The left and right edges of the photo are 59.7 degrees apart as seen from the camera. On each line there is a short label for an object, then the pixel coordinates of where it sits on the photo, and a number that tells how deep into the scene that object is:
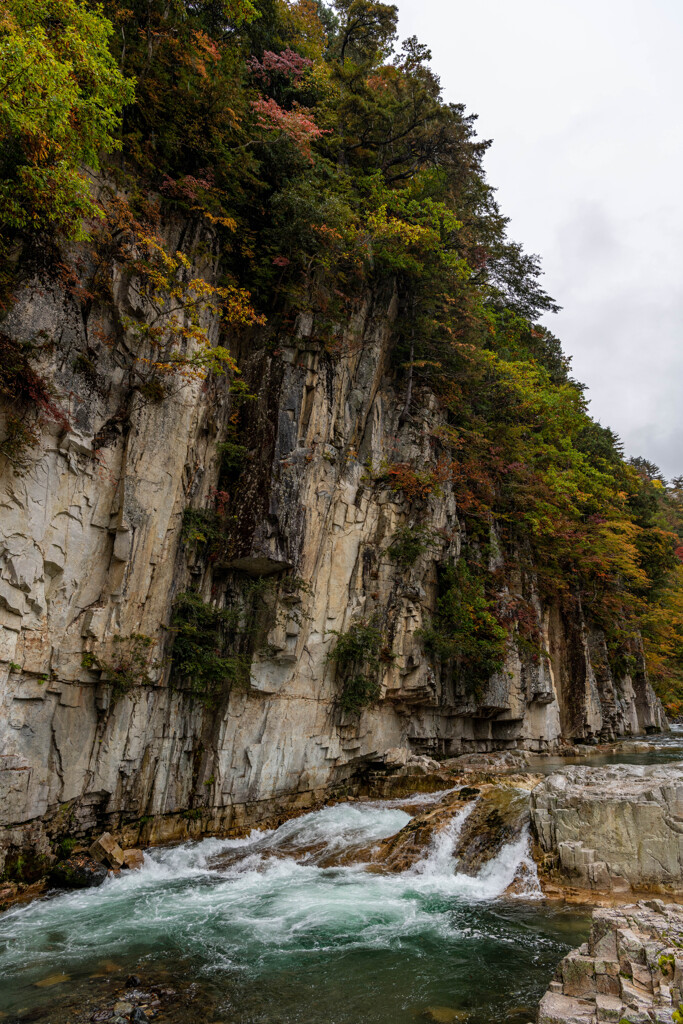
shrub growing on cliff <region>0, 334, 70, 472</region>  9.59
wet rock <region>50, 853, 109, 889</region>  9.34
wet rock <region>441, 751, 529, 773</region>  15.32
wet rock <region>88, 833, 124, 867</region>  9.95
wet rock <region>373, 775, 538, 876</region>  9.98
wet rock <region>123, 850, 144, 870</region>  10.02
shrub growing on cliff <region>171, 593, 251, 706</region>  11.84
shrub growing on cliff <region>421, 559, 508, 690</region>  16.73
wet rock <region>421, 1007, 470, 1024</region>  5.68
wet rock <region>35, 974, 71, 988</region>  6.38
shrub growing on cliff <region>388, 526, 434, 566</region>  15.77
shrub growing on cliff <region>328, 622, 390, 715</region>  14.06
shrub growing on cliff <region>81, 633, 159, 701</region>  10.43
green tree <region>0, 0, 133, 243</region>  8.34
